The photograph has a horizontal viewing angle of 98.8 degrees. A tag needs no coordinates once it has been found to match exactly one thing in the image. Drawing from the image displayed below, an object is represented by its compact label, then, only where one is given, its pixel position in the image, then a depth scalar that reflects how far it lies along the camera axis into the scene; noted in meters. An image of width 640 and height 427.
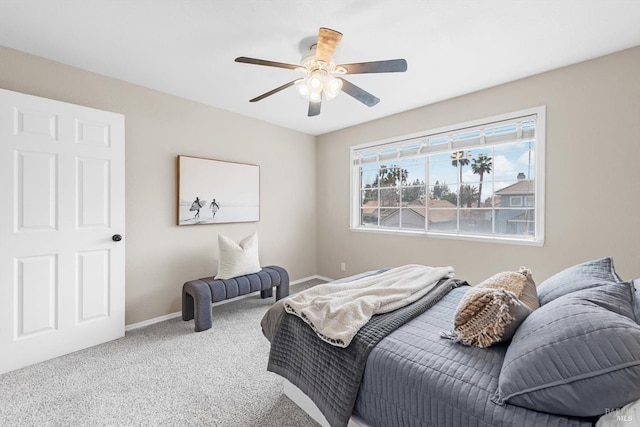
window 2.79
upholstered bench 2.78
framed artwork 3.19
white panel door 2.10
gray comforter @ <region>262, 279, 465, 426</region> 1.31
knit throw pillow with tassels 1.22
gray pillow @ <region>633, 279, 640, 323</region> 1.11
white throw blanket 1.48
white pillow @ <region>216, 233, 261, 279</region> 3.12
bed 0.85
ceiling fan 1.79
